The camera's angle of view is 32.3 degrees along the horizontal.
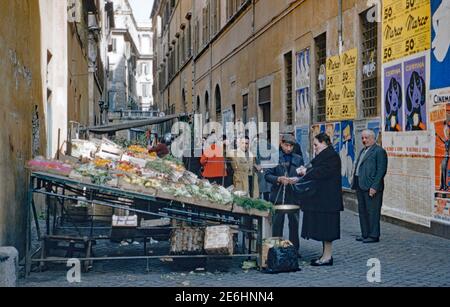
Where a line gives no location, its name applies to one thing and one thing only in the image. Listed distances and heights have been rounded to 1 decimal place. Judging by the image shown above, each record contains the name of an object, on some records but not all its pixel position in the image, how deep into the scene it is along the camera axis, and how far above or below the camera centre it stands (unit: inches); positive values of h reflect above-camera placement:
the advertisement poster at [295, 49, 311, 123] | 745.0 +56.6
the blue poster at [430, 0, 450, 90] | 455.8 +58.8
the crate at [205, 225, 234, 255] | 363.3 -45.6
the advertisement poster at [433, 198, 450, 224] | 457.4 -40.8
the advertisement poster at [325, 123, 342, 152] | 650.2 +8.5
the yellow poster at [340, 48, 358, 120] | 619.8 +48.6
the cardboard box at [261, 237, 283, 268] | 367.9 -49.0
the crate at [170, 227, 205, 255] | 371.6 -47.1
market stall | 353.4 -29.4
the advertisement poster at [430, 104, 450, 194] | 456.1 -2.2
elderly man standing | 466.9 -26.2
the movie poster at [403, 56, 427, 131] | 492.1 +31.2
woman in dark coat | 380.8 -27.6
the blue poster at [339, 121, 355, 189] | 620.7 -6.6
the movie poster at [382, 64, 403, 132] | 529.3 +30.6
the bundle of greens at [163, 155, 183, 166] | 577.9 -12.0
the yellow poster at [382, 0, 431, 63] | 488.7 +76.4
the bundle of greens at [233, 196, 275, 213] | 366.0 -28.2
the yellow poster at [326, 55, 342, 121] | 651.5 +46.9
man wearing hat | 419.5 -22.8
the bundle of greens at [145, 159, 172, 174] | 433.2 -13.0
